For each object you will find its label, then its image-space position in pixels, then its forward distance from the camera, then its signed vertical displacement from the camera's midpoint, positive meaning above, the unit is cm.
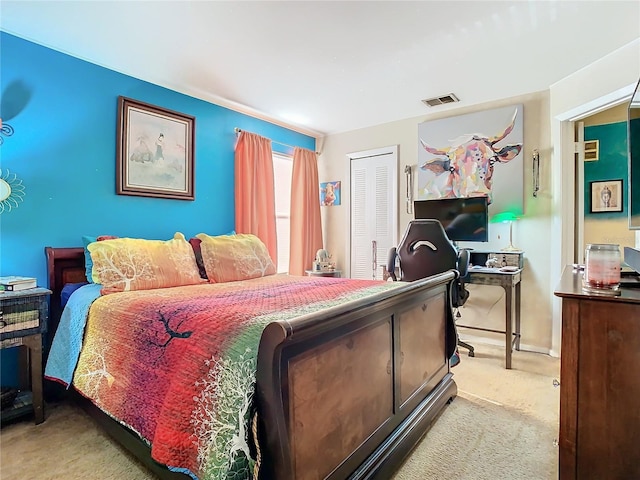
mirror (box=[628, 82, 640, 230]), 191 +38
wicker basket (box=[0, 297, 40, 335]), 202 -46
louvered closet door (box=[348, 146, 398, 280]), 439 +34
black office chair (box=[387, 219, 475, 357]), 292 -17
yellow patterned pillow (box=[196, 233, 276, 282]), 282 -19
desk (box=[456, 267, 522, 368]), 302 -40
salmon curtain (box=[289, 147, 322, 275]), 453 +30
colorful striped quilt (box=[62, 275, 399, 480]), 117 -52
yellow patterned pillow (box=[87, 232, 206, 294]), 227 -20
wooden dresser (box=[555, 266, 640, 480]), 124 -55
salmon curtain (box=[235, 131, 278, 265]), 384 +52
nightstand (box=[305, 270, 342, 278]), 442 -47
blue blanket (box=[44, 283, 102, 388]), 209 -62
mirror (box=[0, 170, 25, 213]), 232 +30
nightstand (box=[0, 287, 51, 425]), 203 -55
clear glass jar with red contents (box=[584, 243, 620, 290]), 136 -12
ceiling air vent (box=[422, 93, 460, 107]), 355 +139
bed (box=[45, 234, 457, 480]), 111 -63
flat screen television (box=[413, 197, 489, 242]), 346 +21
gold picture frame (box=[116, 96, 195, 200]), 293 +75
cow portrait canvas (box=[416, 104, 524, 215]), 353 +83
